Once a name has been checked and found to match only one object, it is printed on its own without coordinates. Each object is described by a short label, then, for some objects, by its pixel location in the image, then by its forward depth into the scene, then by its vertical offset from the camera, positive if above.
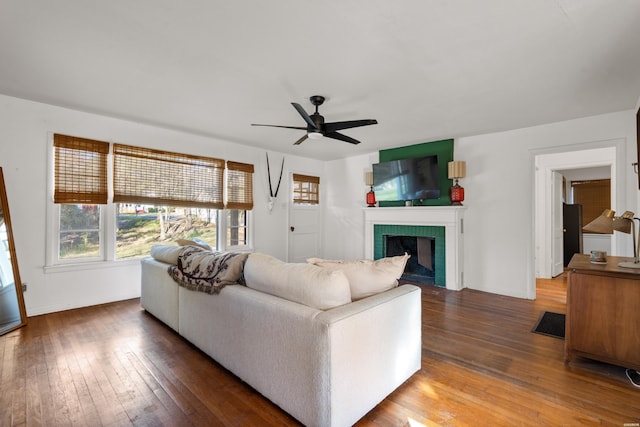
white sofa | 1.47 -0.76
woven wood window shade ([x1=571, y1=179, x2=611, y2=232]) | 6.17 +0.41
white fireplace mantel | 4.54 -0.13
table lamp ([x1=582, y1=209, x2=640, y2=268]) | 2.23 -0.07
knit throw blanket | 2.18 -0.43
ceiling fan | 3.01 +0.93
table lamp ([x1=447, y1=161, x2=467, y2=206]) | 4.53 +0.62
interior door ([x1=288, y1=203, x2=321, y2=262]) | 6.00 -0.36
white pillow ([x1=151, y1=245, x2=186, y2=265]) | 2.93 -0.39
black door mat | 2.89 -1.13
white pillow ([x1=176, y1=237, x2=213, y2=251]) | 3.36 -0.33
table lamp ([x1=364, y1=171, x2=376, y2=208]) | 5.57 +0.43
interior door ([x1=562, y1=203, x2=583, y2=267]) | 5.97 -0.27
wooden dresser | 2.09 -0.72
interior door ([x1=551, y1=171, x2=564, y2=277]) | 5.21 -0.22
